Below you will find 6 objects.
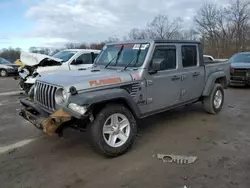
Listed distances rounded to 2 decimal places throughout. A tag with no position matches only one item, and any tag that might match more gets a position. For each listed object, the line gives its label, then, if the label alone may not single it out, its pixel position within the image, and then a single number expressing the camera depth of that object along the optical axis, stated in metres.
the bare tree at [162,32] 30.28
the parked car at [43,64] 6.98
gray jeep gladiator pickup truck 2.88
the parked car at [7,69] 15.55
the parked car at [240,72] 8.22
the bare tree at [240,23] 27.08
